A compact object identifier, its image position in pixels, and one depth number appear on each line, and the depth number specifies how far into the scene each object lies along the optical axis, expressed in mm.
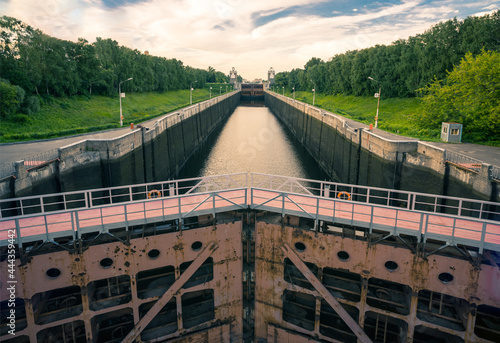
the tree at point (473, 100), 25812
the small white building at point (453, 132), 25162
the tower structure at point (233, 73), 197588
